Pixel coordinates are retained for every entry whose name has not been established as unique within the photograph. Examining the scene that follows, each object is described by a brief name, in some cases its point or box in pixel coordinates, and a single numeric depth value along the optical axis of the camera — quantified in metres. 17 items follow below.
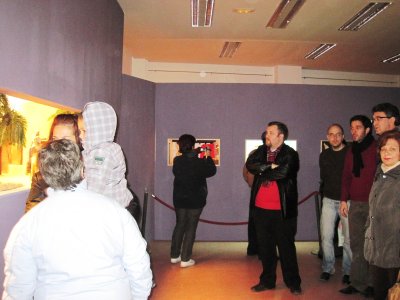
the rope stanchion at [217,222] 7.49
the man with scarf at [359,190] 4.61
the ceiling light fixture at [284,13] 5.91
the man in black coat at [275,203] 4.75
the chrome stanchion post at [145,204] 6.34
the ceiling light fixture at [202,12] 5.96
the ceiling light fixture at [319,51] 8.55
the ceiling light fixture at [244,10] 6.21
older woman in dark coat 3.32
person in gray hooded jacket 2.61
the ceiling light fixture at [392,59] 9.29
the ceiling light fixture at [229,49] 8.58
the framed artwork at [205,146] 8.09
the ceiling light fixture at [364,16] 5.97
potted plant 2.61
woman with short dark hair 6.16
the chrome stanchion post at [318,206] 7.36
